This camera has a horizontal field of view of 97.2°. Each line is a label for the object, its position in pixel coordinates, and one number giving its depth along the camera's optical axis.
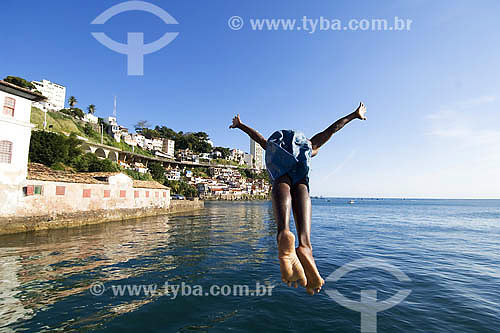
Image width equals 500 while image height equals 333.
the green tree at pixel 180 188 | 75.38
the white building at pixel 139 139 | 101.31
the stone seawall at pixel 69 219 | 15.04
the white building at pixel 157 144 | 114.09
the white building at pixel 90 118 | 85.35
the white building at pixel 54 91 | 101.65
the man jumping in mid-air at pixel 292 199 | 2.08
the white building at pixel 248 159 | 171.62
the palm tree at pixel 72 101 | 87.56
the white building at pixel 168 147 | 120.75
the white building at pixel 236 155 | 157.50
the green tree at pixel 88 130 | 74.03
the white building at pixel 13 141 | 14.45
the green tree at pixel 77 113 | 80.84
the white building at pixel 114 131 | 89.44
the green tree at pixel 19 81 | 60.89
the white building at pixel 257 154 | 185.65
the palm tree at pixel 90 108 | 92.44
